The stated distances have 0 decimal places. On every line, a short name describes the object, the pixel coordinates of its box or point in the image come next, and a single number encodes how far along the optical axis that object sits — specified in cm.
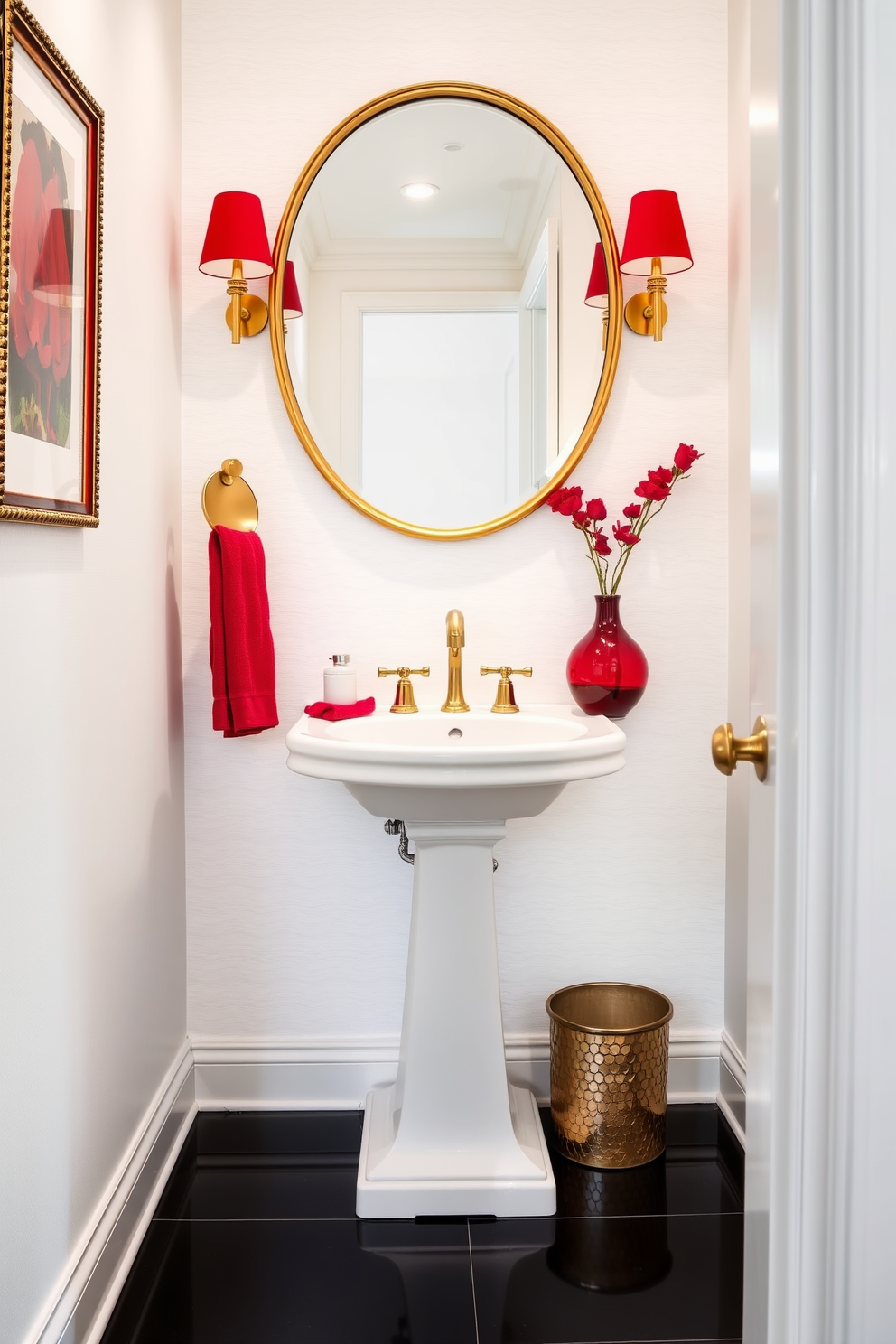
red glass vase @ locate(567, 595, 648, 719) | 199
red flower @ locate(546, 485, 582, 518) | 197
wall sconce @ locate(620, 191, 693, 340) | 196
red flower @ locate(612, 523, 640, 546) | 202
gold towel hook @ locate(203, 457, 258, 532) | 203
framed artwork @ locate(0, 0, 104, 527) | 115
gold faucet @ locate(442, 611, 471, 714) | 202
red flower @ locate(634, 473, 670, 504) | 199
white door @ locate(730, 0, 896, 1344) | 68
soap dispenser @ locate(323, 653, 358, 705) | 199
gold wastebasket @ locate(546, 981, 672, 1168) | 190
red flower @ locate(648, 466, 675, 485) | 201
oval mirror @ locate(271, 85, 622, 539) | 207
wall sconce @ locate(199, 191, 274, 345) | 195
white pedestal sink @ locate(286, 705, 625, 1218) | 177
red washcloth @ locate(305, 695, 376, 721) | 194
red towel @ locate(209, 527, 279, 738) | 190
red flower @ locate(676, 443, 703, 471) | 197
